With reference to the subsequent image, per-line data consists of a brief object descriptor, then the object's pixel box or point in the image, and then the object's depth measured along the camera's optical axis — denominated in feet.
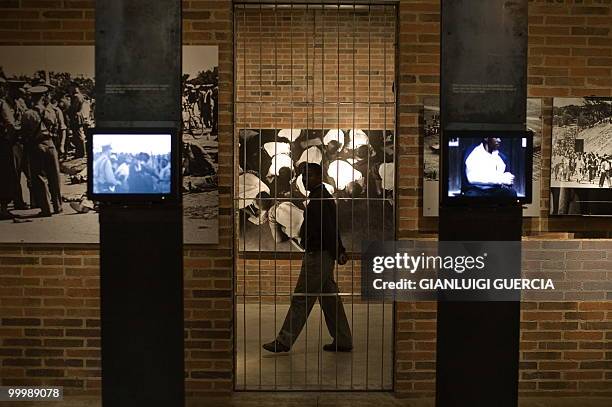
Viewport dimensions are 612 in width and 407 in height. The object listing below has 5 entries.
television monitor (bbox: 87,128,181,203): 12.19
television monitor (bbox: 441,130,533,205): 12.23
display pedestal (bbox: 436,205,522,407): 12.80
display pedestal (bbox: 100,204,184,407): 12.63
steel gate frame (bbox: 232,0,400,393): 17.88
